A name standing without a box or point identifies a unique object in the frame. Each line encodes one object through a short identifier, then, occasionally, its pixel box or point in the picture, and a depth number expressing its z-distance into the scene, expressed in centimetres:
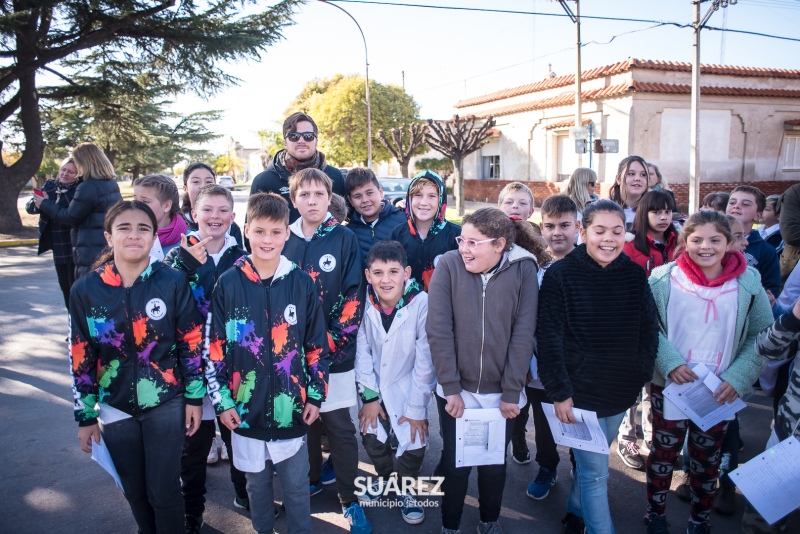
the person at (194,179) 404
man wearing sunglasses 389
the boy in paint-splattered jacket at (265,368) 249
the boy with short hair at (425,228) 333
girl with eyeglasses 266
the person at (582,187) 451
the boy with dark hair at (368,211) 375
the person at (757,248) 376
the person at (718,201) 461
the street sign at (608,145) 1268
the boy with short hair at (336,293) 295
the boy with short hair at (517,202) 358
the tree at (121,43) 1508
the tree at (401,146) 2273
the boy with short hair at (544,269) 324
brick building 1758
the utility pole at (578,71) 1557
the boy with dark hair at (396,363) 290
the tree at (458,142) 1905
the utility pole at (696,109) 1311
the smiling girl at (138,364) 237
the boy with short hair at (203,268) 287
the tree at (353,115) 2898
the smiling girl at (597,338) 261
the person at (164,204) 356
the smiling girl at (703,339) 274
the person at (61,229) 528
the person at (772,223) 464
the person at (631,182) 430
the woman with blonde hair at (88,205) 493
